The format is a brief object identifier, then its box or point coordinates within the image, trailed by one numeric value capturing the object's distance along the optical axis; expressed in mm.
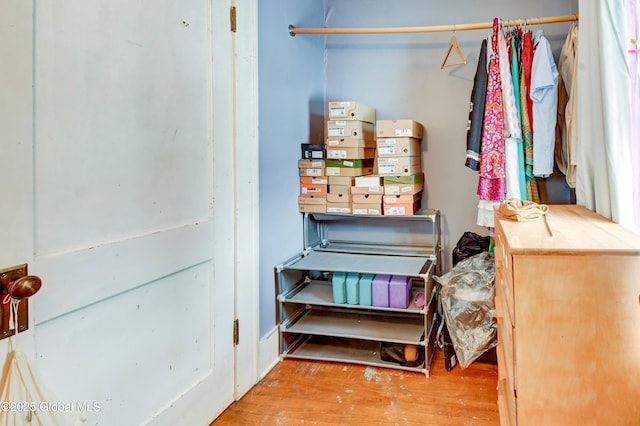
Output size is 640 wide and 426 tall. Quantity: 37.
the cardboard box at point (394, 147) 2559
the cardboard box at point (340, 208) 2664
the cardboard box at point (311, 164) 2676
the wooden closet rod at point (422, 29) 2298
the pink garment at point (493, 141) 2332
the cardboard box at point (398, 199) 2568
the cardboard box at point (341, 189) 2656
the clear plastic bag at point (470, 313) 2295
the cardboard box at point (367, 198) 2609
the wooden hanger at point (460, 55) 2529
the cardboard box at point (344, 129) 2594
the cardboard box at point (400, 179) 2582
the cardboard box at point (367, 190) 2602
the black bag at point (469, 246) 2668
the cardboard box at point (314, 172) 2682
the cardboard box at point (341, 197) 2658
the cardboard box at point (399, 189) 2576
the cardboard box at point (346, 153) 2594
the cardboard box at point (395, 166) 2564
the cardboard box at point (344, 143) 2588
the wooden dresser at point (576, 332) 1023
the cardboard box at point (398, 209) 2572
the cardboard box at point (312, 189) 2699
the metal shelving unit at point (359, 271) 2430
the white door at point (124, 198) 1078
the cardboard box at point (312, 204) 2699
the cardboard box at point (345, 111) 2578
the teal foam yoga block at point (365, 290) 2412
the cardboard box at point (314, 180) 2688
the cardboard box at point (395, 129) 2545
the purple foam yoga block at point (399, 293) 2361
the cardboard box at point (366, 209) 2609
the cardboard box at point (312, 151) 2684
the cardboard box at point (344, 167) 2631
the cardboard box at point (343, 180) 2645
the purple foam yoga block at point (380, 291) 2383
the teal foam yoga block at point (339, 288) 2441
